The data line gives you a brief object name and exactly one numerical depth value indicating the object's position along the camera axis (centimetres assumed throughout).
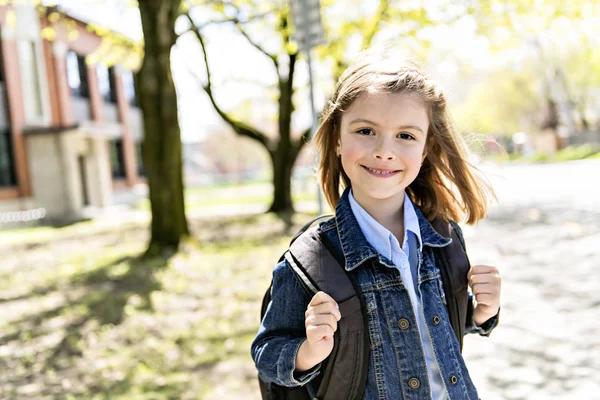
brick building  1978
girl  153
